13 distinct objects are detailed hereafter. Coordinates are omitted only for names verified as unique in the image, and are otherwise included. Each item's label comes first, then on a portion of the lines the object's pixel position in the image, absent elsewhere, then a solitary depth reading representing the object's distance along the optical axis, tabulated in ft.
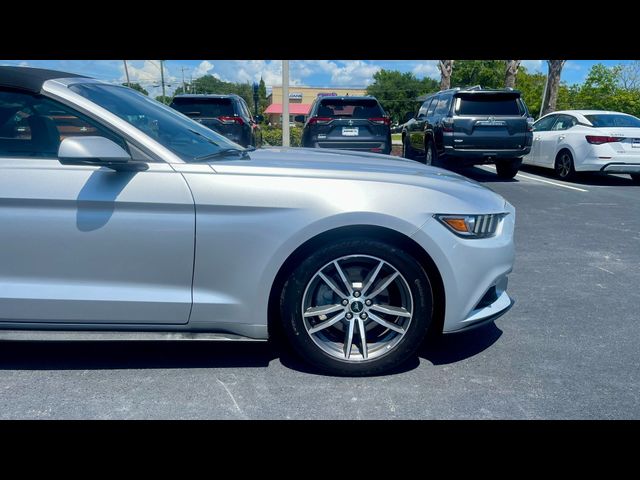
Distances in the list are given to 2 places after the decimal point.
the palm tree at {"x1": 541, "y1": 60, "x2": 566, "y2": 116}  61.87
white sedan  33.96
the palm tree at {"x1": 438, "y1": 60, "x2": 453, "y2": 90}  68.69
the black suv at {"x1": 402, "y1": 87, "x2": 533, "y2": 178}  33.99
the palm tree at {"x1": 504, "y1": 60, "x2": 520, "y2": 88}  65.26
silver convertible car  8.84
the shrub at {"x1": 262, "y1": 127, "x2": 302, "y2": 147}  69.41
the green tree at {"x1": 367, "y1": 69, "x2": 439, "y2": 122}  284.20
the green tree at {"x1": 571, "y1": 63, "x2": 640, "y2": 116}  107.86
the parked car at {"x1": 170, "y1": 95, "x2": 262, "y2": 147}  32.09
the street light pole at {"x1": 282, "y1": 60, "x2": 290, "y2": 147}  44.04
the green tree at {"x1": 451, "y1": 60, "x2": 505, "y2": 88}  222.48
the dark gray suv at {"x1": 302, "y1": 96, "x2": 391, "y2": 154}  31.19
